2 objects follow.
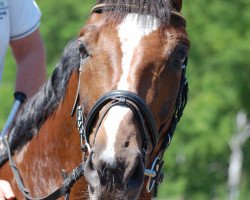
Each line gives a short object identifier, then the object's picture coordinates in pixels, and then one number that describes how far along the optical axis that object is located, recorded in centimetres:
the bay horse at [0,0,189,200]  787
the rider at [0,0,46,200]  1039
